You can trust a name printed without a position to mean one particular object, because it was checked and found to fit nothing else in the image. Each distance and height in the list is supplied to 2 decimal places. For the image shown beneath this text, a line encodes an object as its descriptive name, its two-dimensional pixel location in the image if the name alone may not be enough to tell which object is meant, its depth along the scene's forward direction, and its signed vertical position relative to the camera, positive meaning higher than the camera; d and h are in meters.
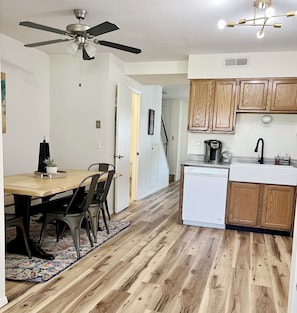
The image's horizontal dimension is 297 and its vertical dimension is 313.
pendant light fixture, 2.13 +1.07
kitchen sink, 3.59 -0.51
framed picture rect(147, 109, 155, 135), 5.83 +0.18
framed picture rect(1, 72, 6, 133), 3.53 +0.34
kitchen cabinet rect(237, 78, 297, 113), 3.78 +0.54
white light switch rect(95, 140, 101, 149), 4.22 -0.24
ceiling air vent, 3.90 +0.98
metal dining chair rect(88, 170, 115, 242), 3.20 -0.86
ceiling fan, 2.47 +0.83
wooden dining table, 2.45 -0.56
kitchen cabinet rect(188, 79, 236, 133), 4.01 +0.38
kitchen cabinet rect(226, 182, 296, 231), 3.63 -0.93
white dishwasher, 3.85 -0.87
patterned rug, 2.41 -1.27
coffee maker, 4.20 -0.27
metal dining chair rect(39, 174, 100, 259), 2.79 -0.87
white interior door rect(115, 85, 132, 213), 4.25 -0.24
